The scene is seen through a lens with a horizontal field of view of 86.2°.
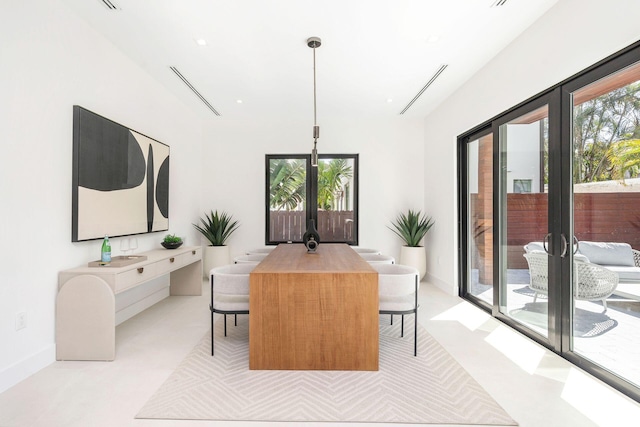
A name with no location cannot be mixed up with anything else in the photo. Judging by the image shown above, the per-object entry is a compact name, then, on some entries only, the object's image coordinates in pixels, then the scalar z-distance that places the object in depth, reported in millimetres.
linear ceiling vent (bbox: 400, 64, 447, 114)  3813
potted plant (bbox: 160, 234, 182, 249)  4023
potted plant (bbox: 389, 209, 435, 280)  5332
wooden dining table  2393
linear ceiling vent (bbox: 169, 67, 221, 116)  3907
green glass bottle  2867
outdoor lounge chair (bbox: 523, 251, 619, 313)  2352
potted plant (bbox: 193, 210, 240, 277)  5391
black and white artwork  2828
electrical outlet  2295
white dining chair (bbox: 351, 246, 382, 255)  4102
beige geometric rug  1899
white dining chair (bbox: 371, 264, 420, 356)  2568
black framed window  5875
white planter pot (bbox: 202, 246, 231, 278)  5379
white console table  2566
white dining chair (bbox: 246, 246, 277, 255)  4121
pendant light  3156
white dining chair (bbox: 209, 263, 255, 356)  2574
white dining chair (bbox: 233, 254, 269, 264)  3456
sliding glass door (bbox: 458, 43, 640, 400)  2186
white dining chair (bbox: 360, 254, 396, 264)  3424
